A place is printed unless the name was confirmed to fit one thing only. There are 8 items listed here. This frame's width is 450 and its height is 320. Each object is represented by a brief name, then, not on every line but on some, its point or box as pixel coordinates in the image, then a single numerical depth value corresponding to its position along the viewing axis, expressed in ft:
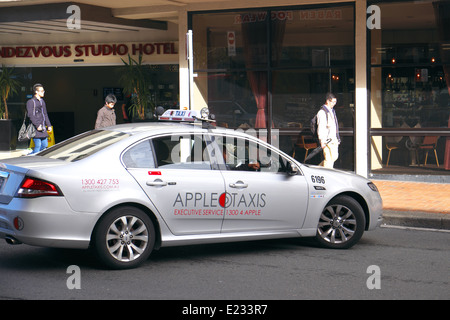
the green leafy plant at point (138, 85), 61.41
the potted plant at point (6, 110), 66.11
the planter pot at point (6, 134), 66.08
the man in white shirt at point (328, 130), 43.73
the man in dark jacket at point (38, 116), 47.44
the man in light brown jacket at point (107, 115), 44.34
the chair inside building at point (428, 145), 45.61
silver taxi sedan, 22.49
